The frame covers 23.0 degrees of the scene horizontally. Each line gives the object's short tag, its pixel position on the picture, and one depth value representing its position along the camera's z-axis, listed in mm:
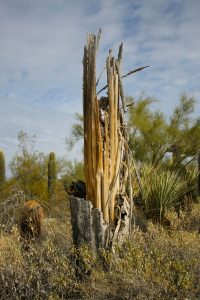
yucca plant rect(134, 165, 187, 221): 13414
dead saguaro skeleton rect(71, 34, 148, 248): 7598
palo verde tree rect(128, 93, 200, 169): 19250
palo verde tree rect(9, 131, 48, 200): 20375
